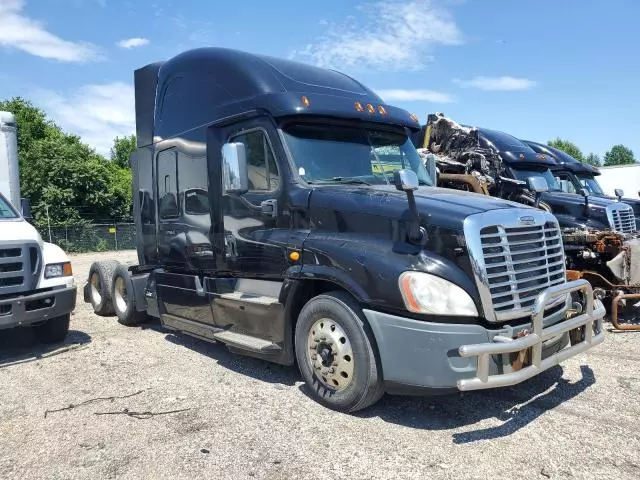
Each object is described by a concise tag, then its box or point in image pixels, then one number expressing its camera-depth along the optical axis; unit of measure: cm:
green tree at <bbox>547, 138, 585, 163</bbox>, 6656
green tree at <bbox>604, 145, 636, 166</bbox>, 9275
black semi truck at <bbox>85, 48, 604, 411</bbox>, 392
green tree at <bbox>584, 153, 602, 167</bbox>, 8695
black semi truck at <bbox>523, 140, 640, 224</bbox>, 1213
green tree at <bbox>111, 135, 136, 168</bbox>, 6038
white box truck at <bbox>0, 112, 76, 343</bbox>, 608
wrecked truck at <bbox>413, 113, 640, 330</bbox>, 734
